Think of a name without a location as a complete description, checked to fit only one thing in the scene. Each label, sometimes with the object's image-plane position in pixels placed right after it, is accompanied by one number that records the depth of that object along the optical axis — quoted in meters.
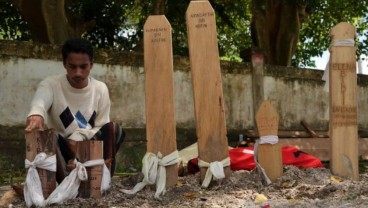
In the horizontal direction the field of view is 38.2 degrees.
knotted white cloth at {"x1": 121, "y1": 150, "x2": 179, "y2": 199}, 4.18
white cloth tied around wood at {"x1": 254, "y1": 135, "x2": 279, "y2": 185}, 4.36
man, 3.99
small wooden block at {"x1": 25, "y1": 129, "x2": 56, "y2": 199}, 3.69
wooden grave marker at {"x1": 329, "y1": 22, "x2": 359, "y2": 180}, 4.50
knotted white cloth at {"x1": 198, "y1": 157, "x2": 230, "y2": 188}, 4.24
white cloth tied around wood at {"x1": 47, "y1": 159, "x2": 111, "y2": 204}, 3.71
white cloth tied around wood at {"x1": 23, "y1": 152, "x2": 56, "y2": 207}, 3.67
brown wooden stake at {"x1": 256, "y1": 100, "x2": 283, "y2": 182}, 4.34
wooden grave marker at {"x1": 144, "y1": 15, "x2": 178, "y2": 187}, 4.32
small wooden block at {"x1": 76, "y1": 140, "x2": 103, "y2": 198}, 3.87
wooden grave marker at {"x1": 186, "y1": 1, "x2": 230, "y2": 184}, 4.35
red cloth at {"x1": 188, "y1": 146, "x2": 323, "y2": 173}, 5.21
